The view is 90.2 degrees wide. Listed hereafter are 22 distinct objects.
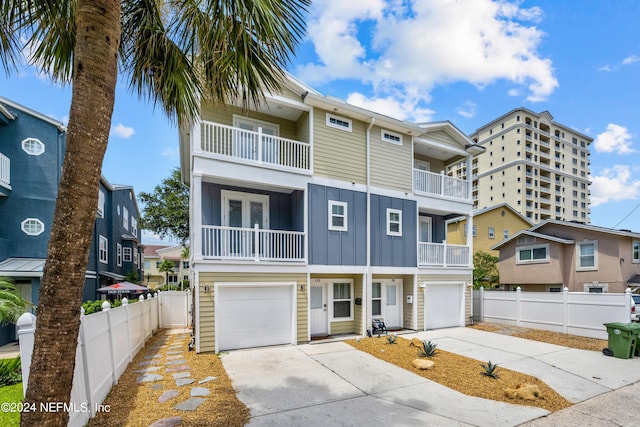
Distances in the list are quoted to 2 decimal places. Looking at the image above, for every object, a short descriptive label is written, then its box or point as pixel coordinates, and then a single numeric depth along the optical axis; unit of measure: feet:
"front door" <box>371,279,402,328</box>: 40.29
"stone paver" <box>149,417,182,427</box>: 14.90
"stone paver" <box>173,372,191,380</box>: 21.91
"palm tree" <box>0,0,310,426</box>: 8.13
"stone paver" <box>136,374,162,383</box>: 21.00
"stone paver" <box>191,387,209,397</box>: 18.85
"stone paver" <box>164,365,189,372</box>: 23.45
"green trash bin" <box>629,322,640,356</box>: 27.94
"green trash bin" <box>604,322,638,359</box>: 27.89
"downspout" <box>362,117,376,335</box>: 36.47
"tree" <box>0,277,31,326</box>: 21.21
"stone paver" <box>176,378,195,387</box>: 20.51
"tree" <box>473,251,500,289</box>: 74.90
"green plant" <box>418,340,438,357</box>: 27.25
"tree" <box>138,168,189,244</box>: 79.71
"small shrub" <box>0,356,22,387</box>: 20.88
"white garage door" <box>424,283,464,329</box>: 41.17
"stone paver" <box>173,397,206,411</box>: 16.81
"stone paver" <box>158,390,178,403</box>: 17.96
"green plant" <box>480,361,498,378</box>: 22.37
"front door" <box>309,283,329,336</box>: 36.29
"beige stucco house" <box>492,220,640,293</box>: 53.21
